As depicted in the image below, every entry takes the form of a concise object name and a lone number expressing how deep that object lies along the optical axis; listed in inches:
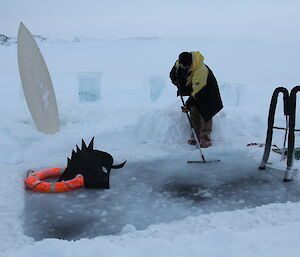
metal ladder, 173.5
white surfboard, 278.8
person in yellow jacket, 223.0
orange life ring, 165.8
